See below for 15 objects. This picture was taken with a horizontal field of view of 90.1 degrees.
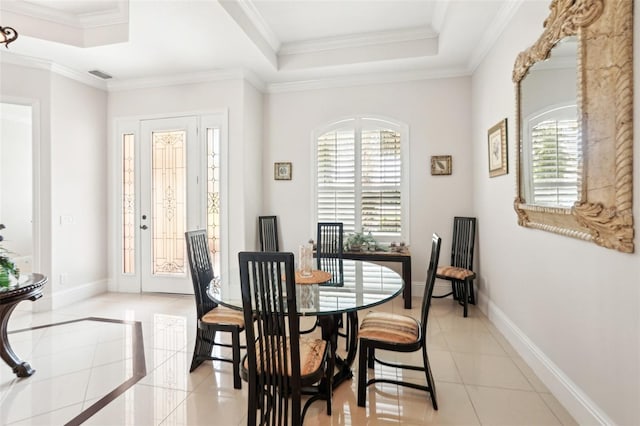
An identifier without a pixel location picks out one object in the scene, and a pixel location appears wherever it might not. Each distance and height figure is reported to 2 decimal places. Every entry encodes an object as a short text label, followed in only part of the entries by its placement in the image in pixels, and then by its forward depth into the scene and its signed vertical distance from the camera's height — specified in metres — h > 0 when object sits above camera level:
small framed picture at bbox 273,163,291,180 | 4.76 +0.56
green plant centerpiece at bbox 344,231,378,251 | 4.25 -0.45
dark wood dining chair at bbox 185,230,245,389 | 2.28 -0.81
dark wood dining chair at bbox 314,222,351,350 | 3.57 -0.37
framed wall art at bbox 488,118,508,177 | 3.03 +0.59
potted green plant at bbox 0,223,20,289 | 2.25 -0.46
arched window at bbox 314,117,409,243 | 4.47 +0.45
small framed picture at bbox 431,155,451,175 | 4.31 +0.59
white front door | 4.46 +0.13
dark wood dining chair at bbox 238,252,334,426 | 1.52 -0.68
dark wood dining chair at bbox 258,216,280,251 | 4.59 -0.36
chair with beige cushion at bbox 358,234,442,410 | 1.99 -0.82
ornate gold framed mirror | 1.51 +0.48
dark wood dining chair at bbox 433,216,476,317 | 3.71 -0.67
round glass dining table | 1.81 -0.55
